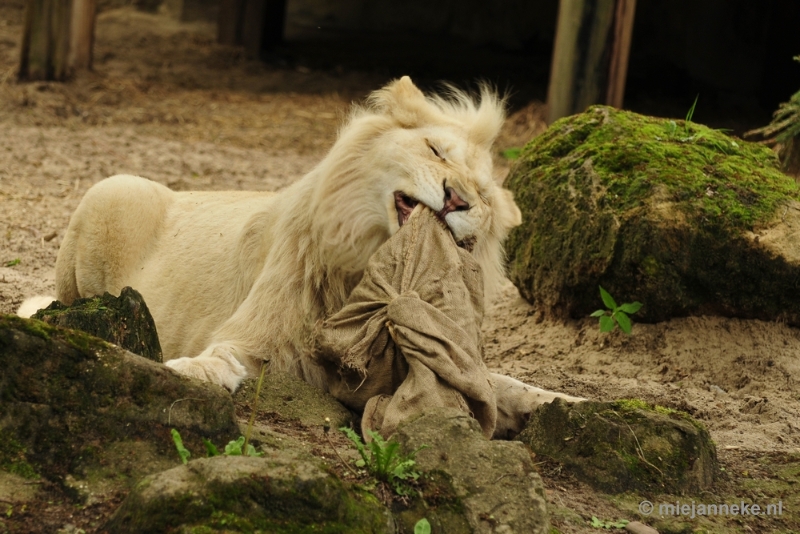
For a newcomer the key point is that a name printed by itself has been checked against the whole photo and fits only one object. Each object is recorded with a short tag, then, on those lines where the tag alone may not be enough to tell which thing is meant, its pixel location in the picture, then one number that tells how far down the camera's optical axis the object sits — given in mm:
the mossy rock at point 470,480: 5207
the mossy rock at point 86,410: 4977
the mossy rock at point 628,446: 6687
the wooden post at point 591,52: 18156
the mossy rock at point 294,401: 7305
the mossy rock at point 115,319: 6465
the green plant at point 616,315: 10406
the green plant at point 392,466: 5363
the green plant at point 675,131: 11152
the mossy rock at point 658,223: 9922
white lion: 7875
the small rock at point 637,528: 5925
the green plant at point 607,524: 6020
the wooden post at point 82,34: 21662
